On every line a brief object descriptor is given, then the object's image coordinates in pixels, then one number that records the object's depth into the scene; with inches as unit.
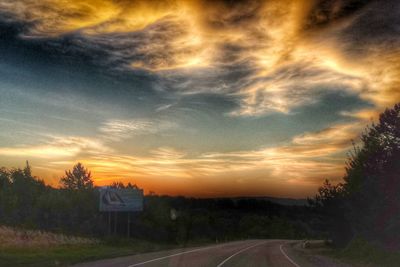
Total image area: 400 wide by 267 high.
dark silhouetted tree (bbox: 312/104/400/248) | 1089.4
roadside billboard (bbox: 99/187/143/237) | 2427.4
